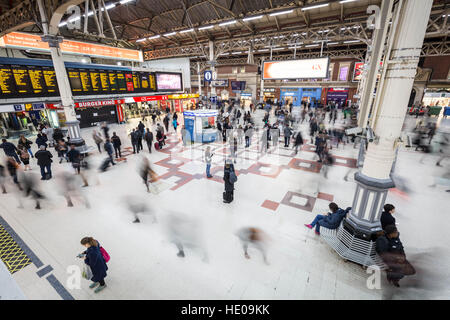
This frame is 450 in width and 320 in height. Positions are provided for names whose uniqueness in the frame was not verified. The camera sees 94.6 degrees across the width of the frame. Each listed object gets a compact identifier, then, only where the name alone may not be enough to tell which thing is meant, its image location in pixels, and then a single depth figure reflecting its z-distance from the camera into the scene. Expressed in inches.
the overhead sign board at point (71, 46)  465.1
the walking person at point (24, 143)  359.6
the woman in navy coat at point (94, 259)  138.2
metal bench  158.4
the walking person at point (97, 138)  435.2
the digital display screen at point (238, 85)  1486.5
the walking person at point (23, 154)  344.2
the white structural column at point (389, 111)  135.8
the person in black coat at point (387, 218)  176.4
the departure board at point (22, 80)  451.5
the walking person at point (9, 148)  334.9
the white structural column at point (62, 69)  321.1
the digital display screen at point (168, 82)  748.0
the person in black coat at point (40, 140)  376.8
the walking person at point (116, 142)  395.9
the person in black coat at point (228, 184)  247.9
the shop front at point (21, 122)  600.0
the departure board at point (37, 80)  474.3
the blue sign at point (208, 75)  710.5
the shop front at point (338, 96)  1222.9
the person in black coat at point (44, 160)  297.4
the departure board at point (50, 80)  496.7
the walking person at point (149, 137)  438.9
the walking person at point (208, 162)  318.1
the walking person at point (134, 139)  434.6
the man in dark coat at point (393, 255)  141.4
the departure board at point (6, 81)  433.7
